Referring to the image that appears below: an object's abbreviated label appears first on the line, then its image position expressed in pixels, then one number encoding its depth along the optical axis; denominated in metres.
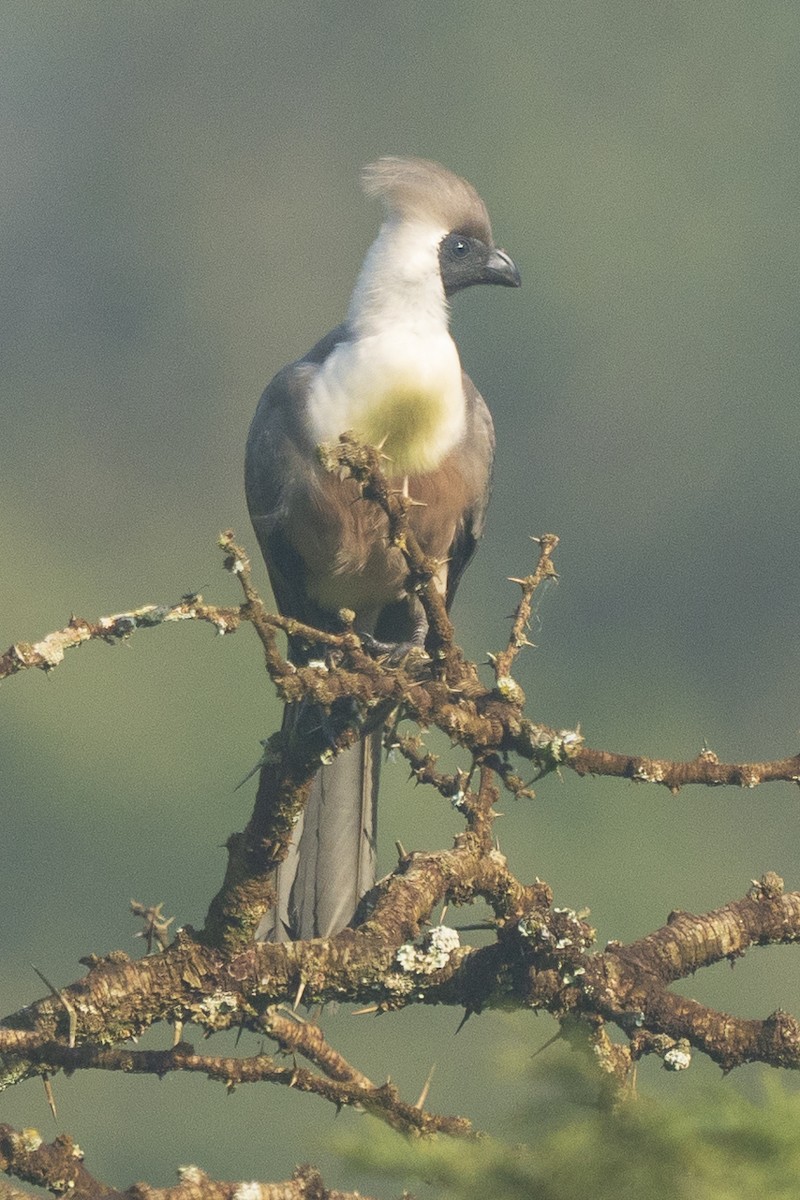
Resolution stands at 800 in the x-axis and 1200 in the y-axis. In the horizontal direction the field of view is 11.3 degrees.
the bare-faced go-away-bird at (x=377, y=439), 9.18
